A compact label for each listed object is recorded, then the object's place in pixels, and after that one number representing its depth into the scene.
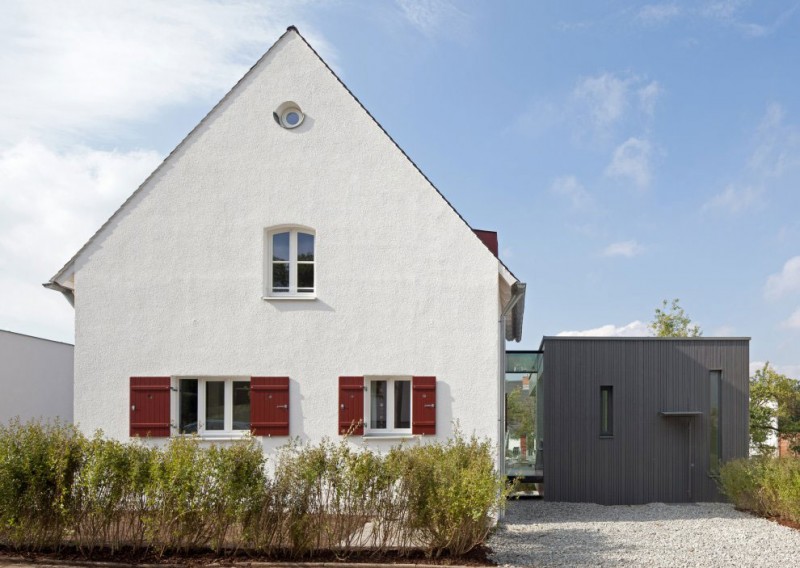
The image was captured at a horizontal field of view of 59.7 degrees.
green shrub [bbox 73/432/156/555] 8.12
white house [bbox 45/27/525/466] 11.27
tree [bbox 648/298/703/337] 28.20
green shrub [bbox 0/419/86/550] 8.15
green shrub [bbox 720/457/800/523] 11.91
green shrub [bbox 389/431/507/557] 7.88
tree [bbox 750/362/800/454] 28.25
